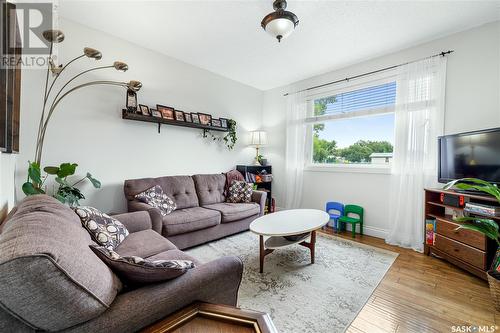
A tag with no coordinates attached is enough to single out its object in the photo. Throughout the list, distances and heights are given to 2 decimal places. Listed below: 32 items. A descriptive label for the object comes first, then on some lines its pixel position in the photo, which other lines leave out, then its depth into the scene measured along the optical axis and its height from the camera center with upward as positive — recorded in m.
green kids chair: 3.20 -0.81
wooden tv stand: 1.94 -0.72
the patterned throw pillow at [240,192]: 3.47 -0.47
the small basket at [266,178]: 4.23 -0.28
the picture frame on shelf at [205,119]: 3.59 +0.75
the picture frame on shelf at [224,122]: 3.90 +0.75
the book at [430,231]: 2.51 -0.75
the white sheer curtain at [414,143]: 2.69 +0.31
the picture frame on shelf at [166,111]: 3.14 +0.76
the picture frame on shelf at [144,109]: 2.91 +0.71
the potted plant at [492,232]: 1.61 -0.52
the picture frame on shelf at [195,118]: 3.50 +0.74
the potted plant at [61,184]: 1.93 -0.26
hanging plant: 3.93 +0.49
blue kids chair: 3.48 -0.75
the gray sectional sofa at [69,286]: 0.59 -0.43
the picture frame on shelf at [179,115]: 3.29 +0.72
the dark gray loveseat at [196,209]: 2.47 -0.64
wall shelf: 2.79 +0.59
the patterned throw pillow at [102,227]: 1.54 -0.51
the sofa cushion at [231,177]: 3.64 -0.24
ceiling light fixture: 1.91 +1.30
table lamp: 4.31 +0.52
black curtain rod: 2.64 +1.42
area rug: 1.58 -1.09
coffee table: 2.08 -0.64
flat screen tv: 2.09 +0.13
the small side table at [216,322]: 0.70 -0.55
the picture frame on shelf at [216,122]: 3.76 +0.72
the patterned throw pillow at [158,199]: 2.61 -0.47
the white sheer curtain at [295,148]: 4.09 +0.33
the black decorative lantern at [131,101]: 2.78 +0.79
